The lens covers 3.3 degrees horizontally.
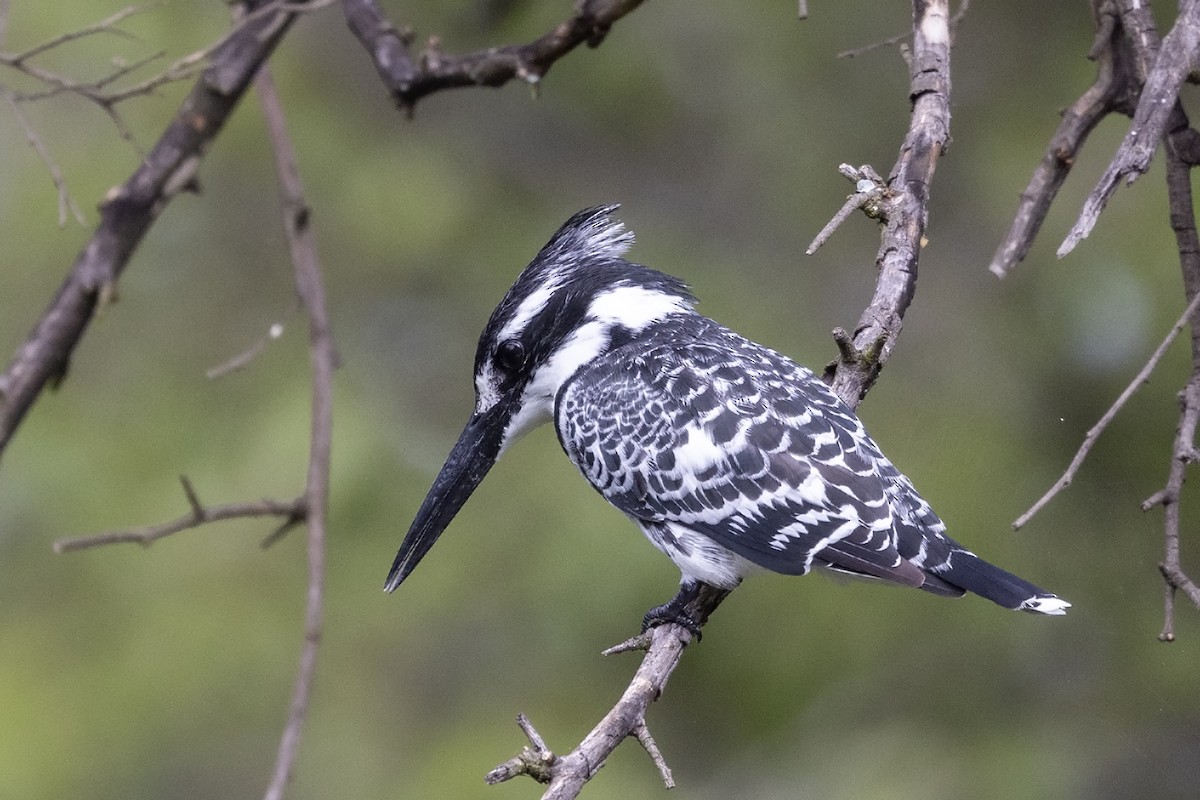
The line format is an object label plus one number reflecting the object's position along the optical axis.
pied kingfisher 5.43
